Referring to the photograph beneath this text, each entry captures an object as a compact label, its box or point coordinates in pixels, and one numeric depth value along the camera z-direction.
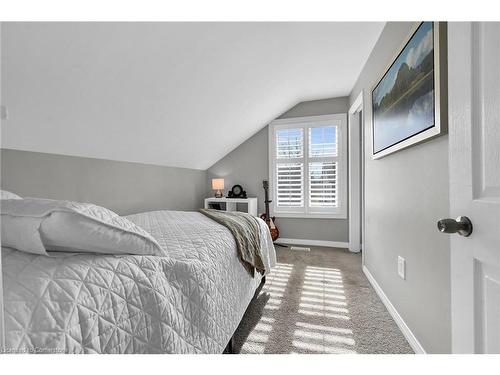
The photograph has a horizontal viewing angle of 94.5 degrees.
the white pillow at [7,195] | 0.97
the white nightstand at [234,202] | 3.88
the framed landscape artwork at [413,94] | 1.16
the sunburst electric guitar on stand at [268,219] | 3.84
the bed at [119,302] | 0.54
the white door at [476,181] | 0.54
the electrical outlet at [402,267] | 1.63
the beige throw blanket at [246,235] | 1.56
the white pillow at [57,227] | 0.68
